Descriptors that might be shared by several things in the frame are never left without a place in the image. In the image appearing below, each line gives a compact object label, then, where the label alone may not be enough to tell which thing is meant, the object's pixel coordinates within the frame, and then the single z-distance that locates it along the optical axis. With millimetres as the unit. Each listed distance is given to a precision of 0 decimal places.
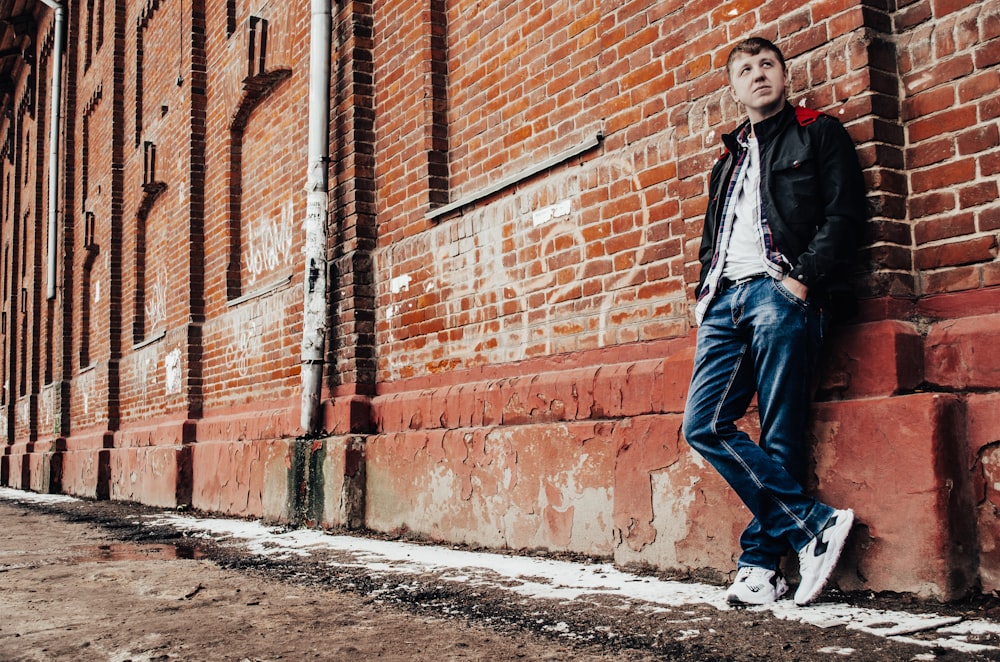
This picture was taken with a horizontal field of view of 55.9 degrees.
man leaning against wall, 3092
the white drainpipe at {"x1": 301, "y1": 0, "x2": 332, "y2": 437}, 6582
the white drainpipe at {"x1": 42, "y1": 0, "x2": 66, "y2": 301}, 16078
